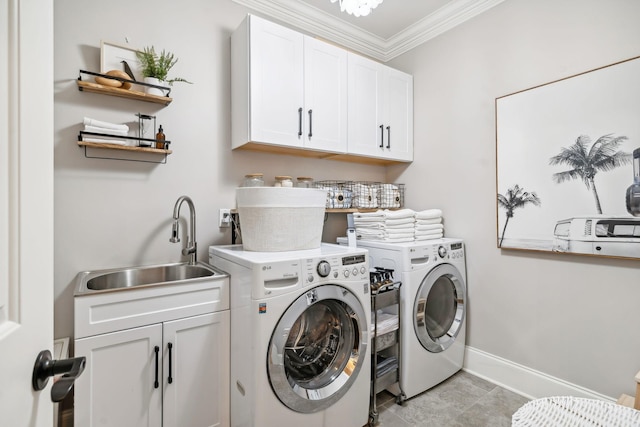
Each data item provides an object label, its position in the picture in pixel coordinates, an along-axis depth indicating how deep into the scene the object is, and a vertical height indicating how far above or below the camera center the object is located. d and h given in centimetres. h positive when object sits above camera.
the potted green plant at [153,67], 182 +88
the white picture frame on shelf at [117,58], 176 +91
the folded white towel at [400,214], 220 -1
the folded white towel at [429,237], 231 -19
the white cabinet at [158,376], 135 -77
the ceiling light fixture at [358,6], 147 +100
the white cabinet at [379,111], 247 +87
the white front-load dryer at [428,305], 200 -65
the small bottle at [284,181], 219 +23
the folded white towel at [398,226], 221 -10
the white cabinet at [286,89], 199 +86
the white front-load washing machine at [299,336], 143 -63
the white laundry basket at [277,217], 168 -2
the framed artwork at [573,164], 169 +29
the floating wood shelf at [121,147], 165 +37
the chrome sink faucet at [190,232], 181 -12
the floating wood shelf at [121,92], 167 +69
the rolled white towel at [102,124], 166 +49
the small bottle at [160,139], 186 +45
